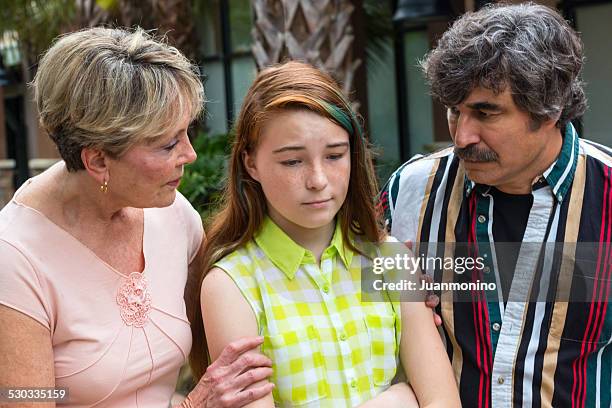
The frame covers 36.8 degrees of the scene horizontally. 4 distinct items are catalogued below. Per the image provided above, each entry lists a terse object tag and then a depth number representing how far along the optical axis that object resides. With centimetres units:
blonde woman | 247
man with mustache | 276
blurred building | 686
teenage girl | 251
